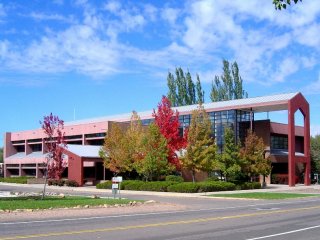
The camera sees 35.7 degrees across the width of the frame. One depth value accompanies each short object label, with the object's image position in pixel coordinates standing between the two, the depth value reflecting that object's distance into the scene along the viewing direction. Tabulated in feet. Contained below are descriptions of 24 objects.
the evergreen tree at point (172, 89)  280.92
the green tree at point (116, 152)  162.40
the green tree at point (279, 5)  24.61
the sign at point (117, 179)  104.78
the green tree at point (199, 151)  143.74
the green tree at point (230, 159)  146.61
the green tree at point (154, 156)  146.72
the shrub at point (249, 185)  149.45
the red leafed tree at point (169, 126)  161.68
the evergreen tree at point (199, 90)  284.72
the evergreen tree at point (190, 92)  282.15
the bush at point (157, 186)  138.00
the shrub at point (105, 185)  155.88
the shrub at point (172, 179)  149.80
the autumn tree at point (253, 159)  151.84
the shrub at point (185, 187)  132.26
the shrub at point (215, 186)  134.38
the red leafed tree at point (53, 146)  106.22
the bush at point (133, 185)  144.56
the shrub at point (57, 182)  175.47
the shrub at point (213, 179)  151.21
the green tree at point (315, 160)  220.64
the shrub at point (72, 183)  173.78
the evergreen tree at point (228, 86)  271.28
